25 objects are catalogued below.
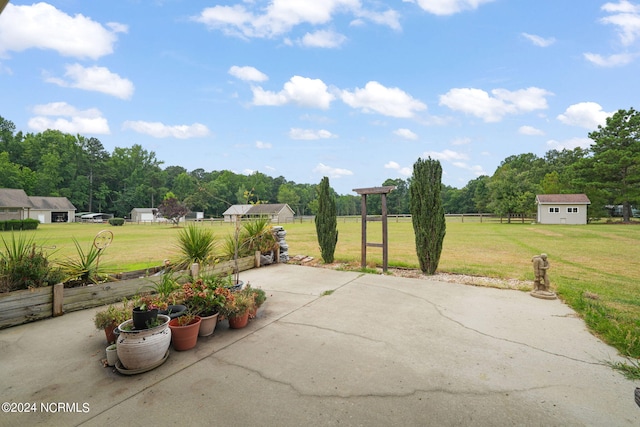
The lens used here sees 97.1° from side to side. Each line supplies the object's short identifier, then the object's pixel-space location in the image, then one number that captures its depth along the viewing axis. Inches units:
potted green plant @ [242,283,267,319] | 151.2
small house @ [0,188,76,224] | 1239.5
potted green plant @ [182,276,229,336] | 130.8
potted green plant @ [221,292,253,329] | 135.0
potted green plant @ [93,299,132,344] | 118.3
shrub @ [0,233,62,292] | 142.8
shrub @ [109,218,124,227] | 1474.4
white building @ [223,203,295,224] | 1840.7
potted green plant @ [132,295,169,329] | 105.1
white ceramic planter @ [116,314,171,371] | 98.5
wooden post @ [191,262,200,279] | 201.5
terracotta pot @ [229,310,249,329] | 138.6
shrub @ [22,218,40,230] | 942.9
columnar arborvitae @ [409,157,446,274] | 261.0
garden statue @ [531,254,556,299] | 193.3
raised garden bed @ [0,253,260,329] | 137.5
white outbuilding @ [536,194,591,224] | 1133.1
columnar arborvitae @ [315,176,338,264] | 316.5
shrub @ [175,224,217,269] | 223.4
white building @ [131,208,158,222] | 2175.2
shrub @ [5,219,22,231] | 889.1
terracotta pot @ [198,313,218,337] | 129.2
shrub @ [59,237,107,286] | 167.2
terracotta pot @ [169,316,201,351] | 115.2
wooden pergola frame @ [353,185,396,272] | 270.1
